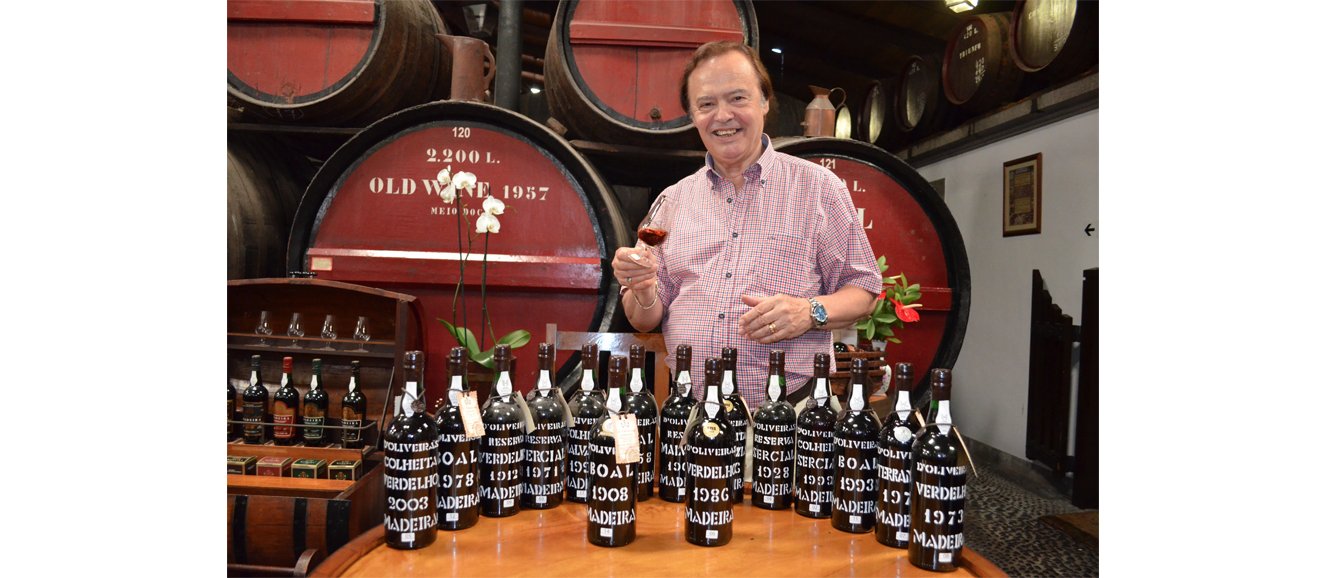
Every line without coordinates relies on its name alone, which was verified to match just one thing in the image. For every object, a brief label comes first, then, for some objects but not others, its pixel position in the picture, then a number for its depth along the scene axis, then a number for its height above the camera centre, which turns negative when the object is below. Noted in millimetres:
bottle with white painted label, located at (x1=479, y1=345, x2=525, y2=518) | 1189 -291
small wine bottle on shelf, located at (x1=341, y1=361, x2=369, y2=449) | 1966 -374
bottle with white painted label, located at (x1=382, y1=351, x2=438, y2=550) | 1052 -298
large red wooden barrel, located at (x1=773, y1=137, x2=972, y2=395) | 2537 +173
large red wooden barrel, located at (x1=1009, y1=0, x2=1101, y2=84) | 2904 +1083
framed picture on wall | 3881 +506
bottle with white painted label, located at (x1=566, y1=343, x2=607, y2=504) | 1252 -252
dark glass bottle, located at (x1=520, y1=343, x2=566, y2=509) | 1236 -303
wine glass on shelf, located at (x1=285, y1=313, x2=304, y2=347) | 2113 -143
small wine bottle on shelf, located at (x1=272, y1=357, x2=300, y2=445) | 2049 -379
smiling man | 1637 +95
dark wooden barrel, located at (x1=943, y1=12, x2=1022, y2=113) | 3492 +1127
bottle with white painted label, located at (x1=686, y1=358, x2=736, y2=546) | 1070 -304
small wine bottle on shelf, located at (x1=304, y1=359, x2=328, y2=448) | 2018 -373
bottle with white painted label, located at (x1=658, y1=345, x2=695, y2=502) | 1278 -281
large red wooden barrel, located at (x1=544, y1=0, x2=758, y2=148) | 2434 +800
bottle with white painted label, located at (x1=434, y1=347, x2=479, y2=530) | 1125 -295
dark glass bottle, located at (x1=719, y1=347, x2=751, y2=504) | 1227 -222
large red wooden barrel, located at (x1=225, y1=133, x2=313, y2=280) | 2369 +282
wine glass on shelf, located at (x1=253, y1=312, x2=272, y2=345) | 2133 -136
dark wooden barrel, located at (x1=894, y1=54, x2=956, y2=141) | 3976 +1080
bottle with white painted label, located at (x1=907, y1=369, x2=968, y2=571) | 976 -291
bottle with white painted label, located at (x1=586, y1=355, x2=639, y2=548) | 1066 -323
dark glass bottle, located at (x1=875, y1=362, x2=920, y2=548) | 1047 -273
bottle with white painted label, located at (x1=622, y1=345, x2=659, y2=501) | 1289 -246
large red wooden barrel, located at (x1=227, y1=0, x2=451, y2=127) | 2371 +781
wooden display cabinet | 1362 -328
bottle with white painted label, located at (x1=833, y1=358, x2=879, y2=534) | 1133 -297
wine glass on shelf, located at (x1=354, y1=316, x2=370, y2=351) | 2089 -149
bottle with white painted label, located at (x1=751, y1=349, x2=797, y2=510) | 1250 -308
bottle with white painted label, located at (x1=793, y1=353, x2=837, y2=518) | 1211 -309
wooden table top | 1004 -408
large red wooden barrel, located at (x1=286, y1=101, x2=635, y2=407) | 2309 +210
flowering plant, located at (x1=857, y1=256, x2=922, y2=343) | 2328 -87
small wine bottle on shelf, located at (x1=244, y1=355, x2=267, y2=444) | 2033 -365
